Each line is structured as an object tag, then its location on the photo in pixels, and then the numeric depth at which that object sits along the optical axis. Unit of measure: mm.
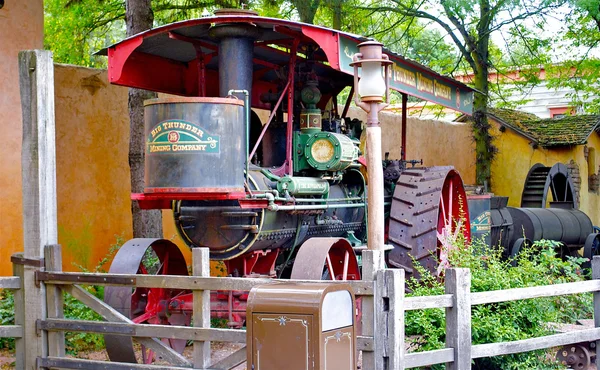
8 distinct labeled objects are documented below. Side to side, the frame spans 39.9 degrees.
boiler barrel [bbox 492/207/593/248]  14200
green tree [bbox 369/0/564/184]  16109
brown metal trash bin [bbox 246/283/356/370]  4516
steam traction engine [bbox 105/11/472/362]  6586
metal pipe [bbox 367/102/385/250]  6645
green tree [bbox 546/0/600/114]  17516
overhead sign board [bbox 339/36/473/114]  7406
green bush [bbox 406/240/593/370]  6828
